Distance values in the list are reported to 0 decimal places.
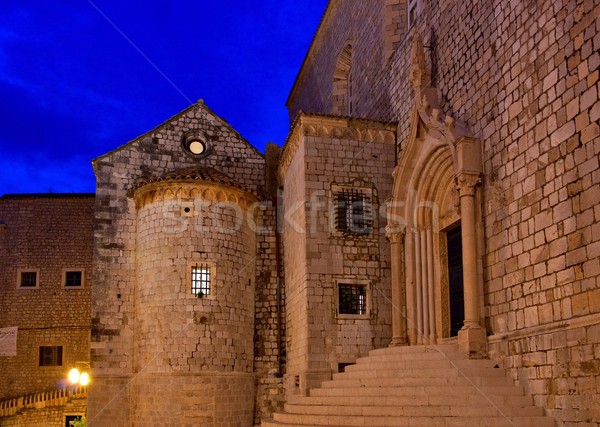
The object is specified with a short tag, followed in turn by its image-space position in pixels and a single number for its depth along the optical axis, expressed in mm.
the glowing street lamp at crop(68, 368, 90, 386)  16391
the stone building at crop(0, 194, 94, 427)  28484
